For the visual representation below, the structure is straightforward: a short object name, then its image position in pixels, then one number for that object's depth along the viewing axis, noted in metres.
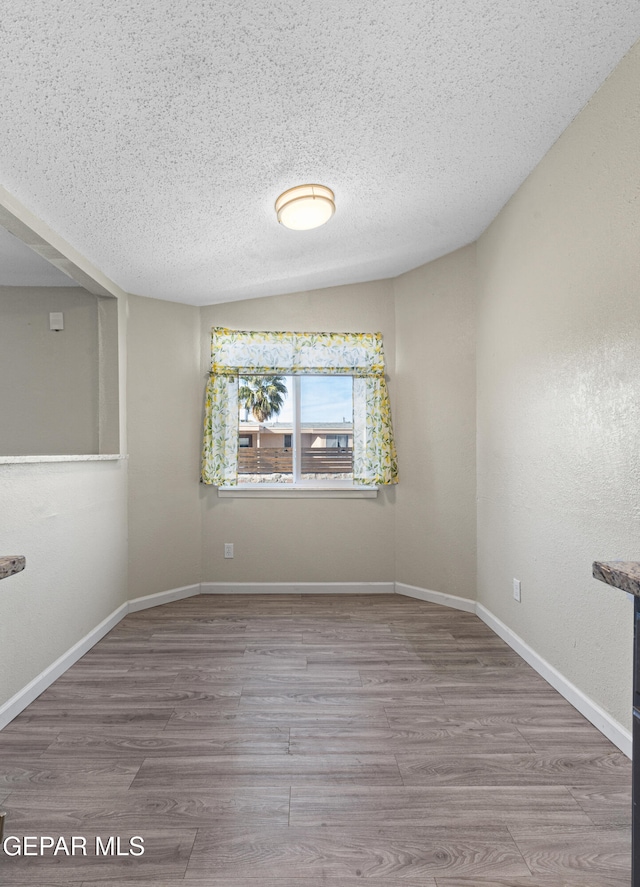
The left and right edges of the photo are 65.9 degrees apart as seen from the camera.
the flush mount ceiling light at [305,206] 2.43
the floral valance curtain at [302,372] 3.84
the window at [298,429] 4.02
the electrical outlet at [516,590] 2.79
